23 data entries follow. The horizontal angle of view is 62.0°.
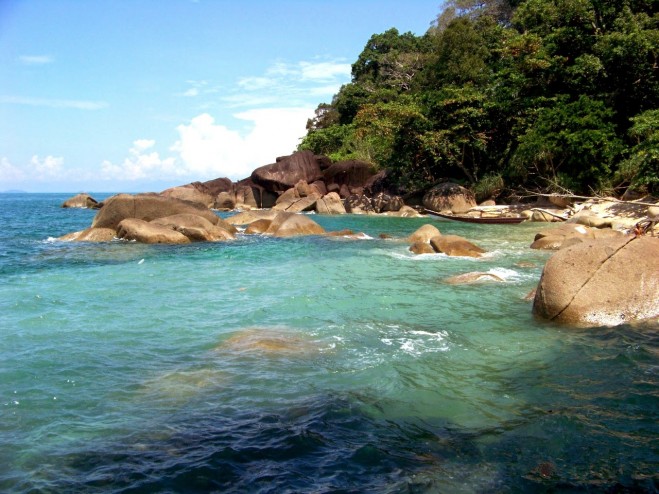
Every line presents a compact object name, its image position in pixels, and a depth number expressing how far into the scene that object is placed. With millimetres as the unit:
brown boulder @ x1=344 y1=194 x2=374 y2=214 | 35469
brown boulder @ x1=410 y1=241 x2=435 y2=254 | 16469
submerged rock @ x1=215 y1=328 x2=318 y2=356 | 7395
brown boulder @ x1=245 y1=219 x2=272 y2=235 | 23875
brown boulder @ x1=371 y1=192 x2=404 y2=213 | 34188
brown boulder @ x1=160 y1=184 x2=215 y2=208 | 42688
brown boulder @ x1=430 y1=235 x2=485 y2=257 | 15906
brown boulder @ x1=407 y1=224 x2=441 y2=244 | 18559
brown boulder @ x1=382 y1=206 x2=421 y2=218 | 31900
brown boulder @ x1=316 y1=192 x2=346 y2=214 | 35875
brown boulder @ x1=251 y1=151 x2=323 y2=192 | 40906
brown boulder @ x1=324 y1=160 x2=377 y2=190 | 39562
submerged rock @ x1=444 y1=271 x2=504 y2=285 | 11723
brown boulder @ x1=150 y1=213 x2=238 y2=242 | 20234
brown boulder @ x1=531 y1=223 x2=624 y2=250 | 16828
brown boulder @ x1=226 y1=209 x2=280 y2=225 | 28459
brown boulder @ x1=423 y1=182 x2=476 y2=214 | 30250
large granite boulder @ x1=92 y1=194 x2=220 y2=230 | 21172
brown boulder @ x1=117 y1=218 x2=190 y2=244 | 19348
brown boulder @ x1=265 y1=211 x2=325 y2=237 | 22297
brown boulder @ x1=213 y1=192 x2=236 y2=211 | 42719
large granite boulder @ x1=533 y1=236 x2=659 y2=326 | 8227
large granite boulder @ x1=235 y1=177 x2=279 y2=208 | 42125
